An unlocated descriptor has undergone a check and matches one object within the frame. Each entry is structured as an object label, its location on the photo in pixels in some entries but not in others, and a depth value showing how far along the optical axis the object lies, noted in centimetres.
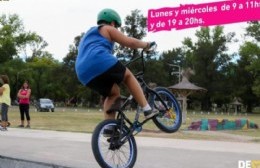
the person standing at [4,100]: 1509
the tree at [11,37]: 8344
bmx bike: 561
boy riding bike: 559
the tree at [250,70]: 8662
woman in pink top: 1734
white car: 6006
